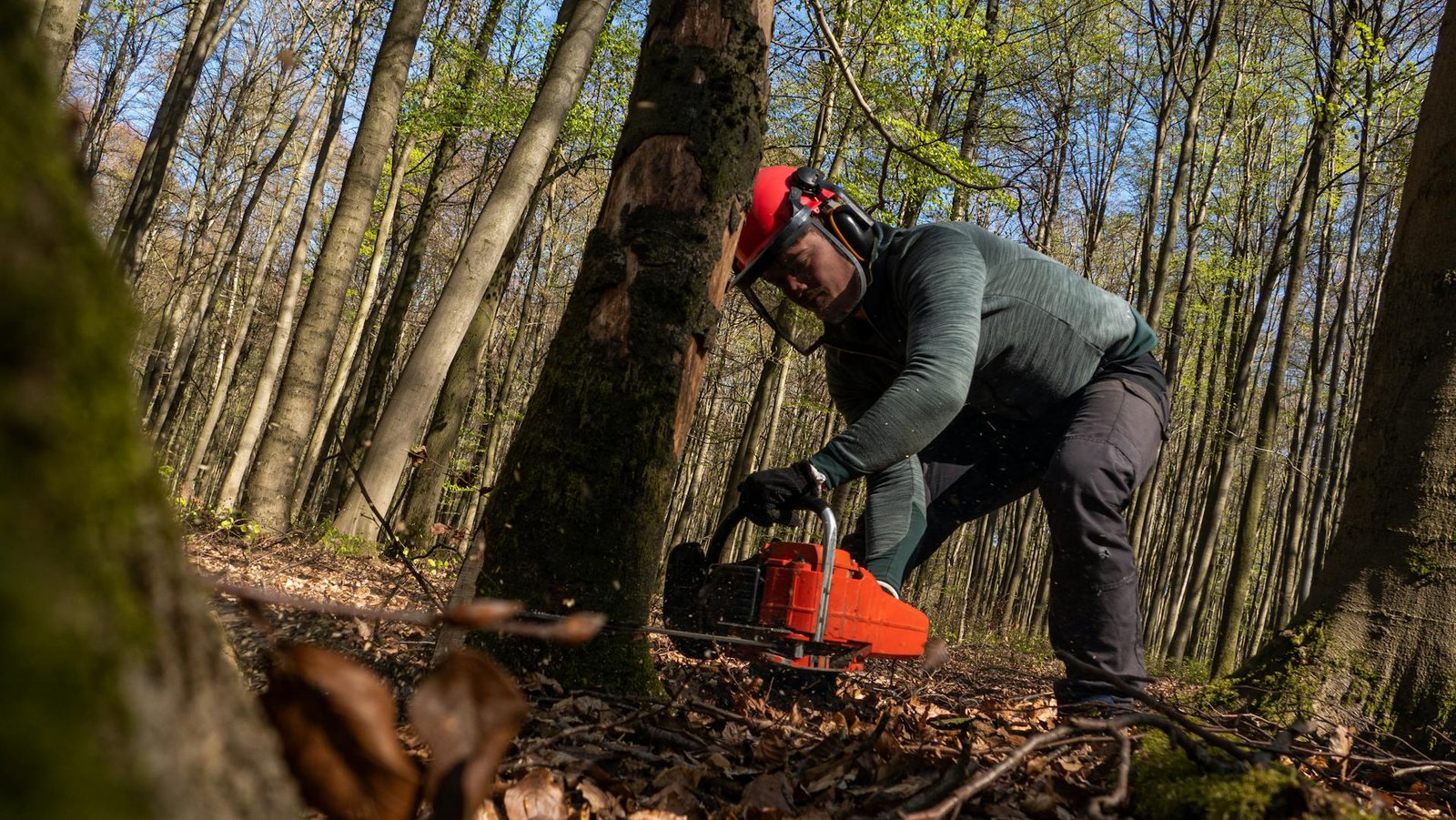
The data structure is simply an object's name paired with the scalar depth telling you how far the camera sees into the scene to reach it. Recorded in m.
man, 3.10
